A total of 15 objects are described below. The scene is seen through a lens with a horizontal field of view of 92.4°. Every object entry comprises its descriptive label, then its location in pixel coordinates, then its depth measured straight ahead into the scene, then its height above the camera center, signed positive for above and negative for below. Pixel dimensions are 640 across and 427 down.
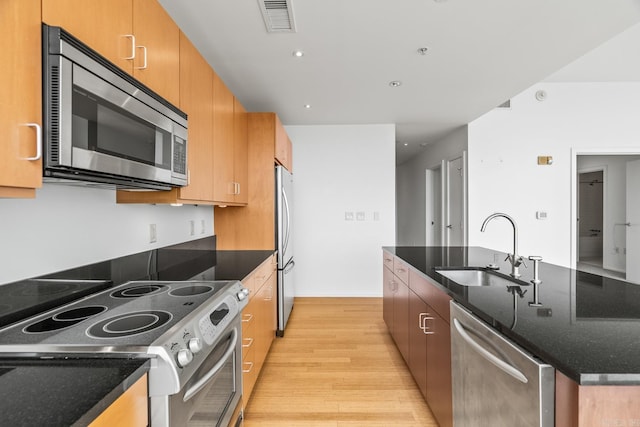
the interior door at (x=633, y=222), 5.06 -0.13
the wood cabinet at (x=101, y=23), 0.92 +0.65
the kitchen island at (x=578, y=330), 0.74 -0.35
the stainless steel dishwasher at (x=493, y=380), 0.83 -0.55
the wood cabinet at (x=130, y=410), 0.67 -0.47
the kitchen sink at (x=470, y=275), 1.91 -0.39
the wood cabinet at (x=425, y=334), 1.55 -0.75
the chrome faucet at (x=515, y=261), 1.64 -0.26
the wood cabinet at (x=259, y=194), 3.02 +0.20
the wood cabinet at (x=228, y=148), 2.19 +0.54
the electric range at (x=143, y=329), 0.86 -0.38
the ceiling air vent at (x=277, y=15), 1.80 +1.24
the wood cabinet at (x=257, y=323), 1.83 -0.76
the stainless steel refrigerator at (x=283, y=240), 3.05 -0.26
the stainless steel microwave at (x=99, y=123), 0.86 +0.32
